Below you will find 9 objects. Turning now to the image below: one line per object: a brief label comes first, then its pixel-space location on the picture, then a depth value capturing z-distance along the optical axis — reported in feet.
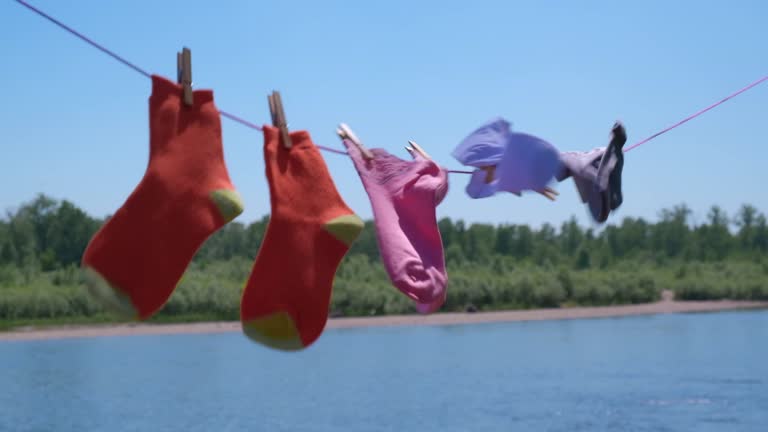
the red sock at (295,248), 9.52
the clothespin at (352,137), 10.47
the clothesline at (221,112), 8.28
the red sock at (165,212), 9.09
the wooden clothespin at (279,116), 9.55
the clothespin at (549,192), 10.69
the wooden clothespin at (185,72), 9.10
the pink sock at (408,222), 10.15
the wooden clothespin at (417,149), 11.32
